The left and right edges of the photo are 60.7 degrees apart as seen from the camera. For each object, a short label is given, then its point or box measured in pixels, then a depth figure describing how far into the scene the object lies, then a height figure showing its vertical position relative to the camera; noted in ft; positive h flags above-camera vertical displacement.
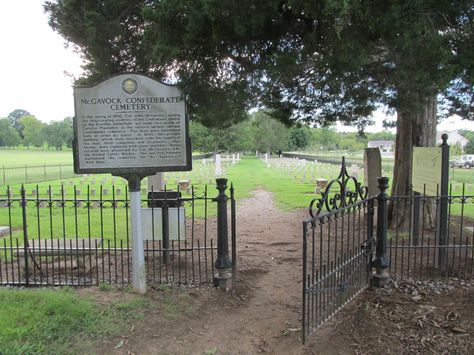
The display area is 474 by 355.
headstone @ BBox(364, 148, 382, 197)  30.73 -1.76
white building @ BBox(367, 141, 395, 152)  338.11 +1.61
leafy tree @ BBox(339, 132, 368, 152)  347.91 +1.76
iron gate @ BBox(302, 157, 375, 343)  13.17 -4.67
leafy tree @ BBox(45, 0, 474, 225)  13.53 +4.10
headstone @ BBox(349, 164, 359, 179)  60.87 -3.89
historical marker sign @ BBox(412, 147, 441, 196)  19.79 -1.31
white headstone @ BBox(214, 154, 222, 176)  84.44 -4.70
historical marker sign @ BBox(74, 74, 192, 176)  15.90 +0.77
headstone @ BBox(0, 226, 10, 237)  29.52 -6.13
